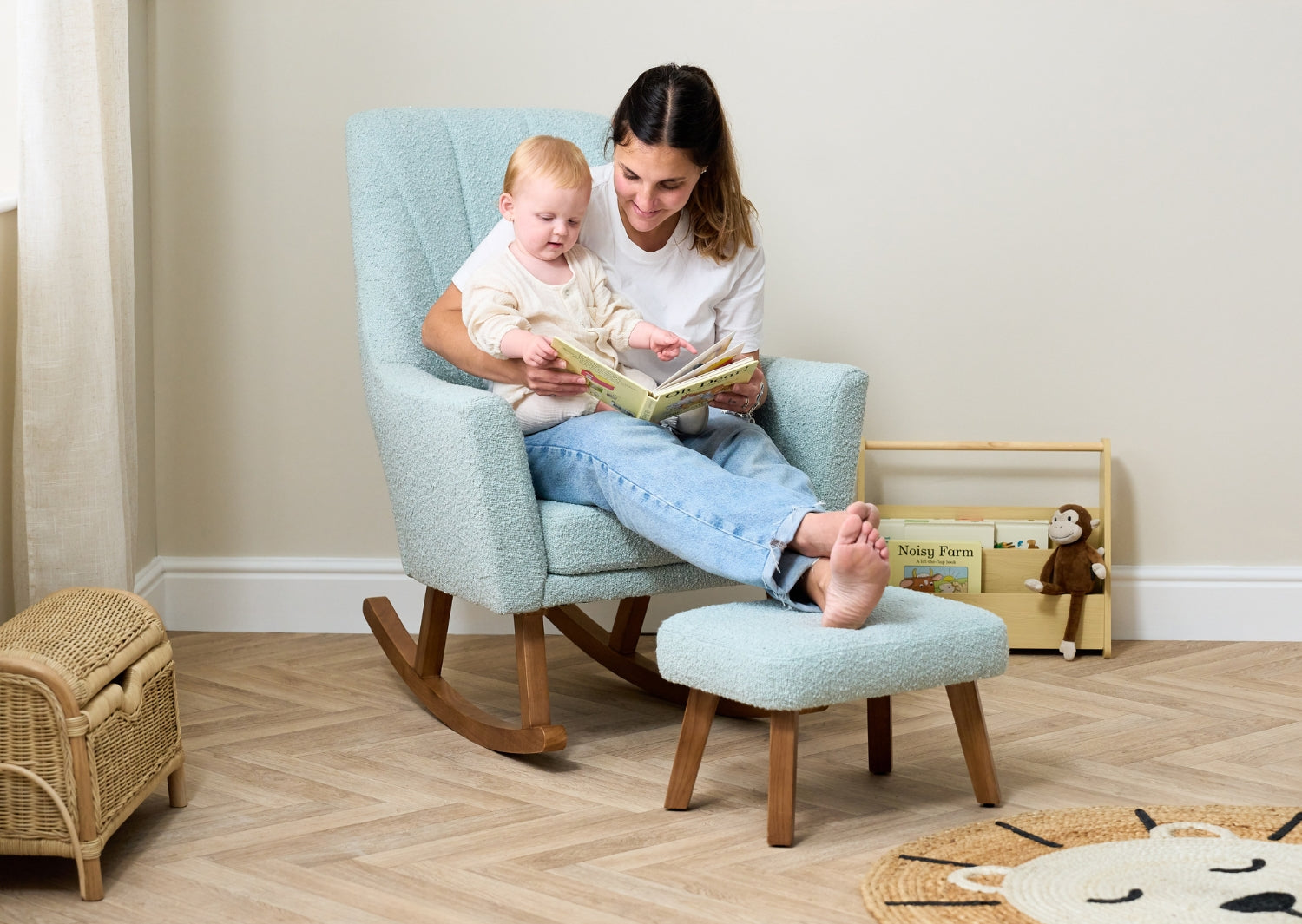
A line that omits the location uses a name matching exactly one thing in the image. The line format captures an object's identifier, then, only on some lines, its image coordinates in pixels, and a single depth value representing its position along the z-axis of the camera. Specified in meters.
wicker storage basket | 4.66
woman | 4.91
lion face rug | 4.62
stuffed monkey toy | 5.90
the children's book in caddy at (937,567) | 5.96
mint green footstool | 4.78
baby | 5.22
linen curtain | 5.21
